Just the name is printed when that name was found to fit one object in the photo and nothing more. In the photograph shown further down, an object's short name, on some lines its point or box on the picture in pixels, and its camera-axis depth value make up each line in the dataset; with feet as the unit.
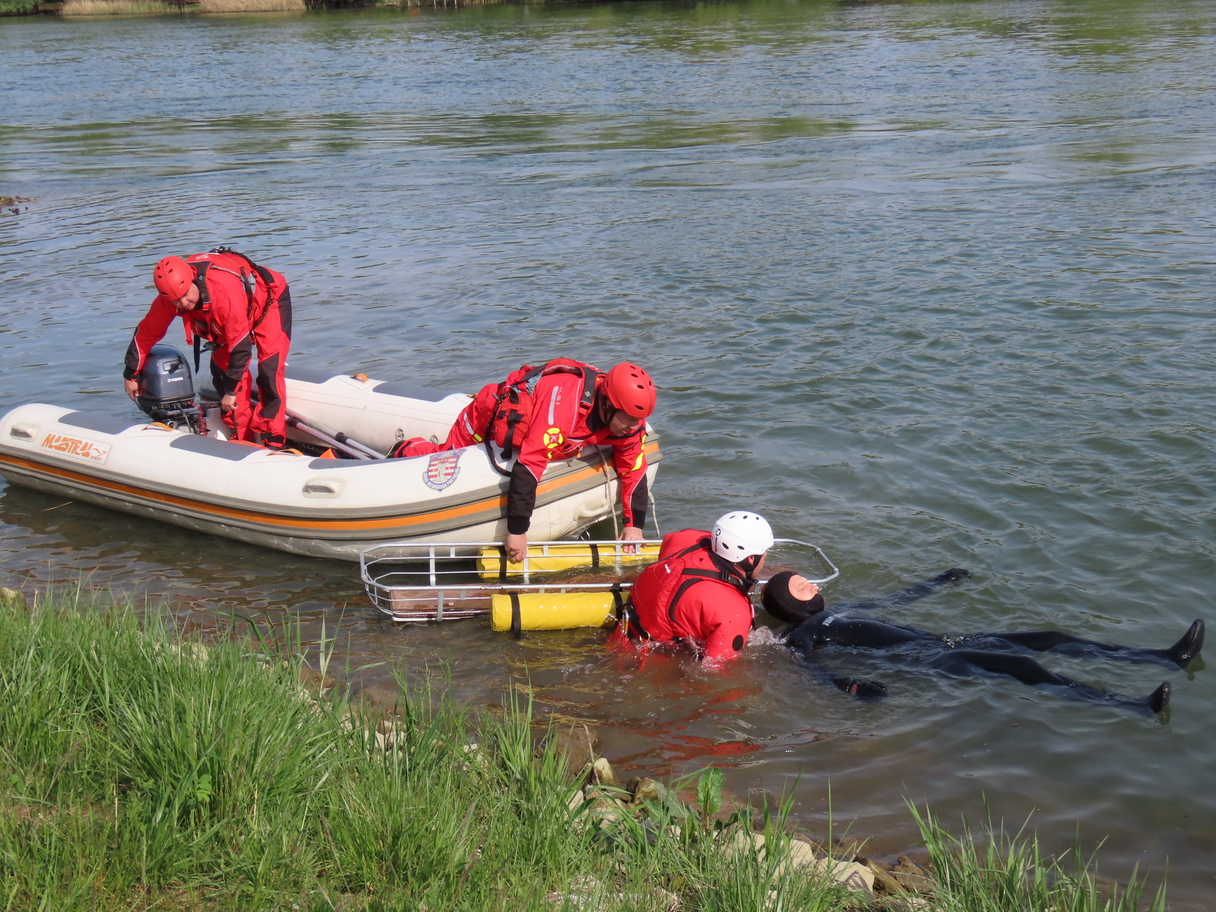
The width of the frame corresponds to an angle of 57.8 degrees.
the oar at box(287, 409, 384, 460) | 23.31
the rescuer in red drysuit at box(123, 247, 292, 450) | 21.88
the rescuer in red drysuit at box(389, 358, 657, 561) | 18.22
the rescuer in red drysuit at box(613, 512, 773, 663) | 16.58
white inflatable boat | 19.97
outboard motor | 23.85
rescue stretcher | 18.17
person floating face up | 15.96
